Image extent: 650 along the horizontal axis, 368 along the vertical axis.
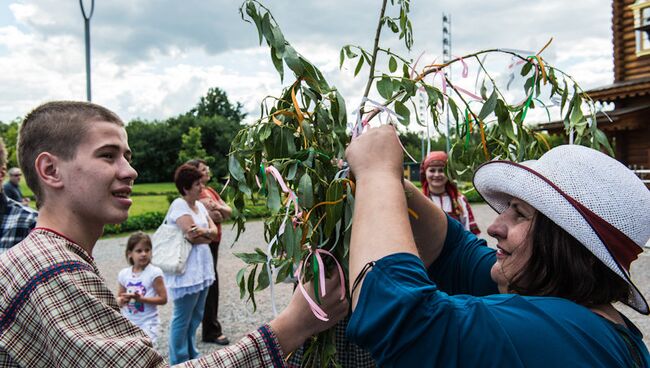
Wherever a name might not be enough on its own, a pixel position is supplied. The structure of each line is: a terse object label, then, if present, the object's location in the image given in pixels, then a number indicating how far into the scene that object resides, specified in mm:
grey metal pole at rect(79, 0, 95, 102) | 10078
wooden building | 13445
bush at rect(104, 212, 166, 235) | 16938
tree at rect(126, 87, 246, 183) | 57969
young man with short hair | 1432
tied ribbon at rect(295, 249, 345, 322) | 1525
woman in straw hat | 1165
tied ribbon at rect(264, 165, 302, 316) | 1521
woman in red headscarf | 5582
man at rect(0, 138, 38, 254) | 3531
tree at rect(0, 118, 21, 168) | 44525
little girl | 4707
